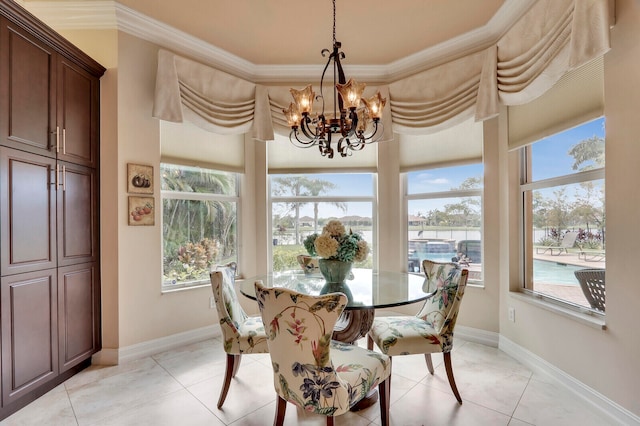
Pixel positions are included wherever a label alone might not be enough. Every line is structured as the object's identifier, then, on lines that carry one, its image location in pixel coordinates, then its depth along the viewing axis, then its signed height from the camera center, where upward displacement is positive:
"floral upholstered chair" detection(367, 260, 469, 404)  1.91 -0.77
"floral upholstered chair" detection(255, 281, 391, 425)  1.27 -0.62
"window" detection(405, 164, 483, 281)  3.02 -0.04
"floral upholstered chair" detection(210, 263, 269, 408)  1.89 -0.76
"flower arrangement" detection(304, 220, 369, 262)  1.94 -0.20
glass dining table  1.75 -0.51
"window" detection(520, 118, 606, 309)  1.97 +0.01
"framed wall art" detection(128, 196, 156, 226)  2.56 +0.03
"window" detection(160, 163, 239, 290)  2.91 -0.08
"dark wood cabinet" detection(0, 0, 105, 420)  1.80 +0.05
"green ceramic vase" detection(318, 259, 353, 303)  2.02 -0.41
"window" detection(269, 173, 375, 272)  3.53 +0.08
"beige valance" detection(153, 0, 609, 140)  1.81 +1.10
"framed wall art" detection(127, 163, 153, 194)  2.55 +0.31
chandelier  1.80 +0.65
